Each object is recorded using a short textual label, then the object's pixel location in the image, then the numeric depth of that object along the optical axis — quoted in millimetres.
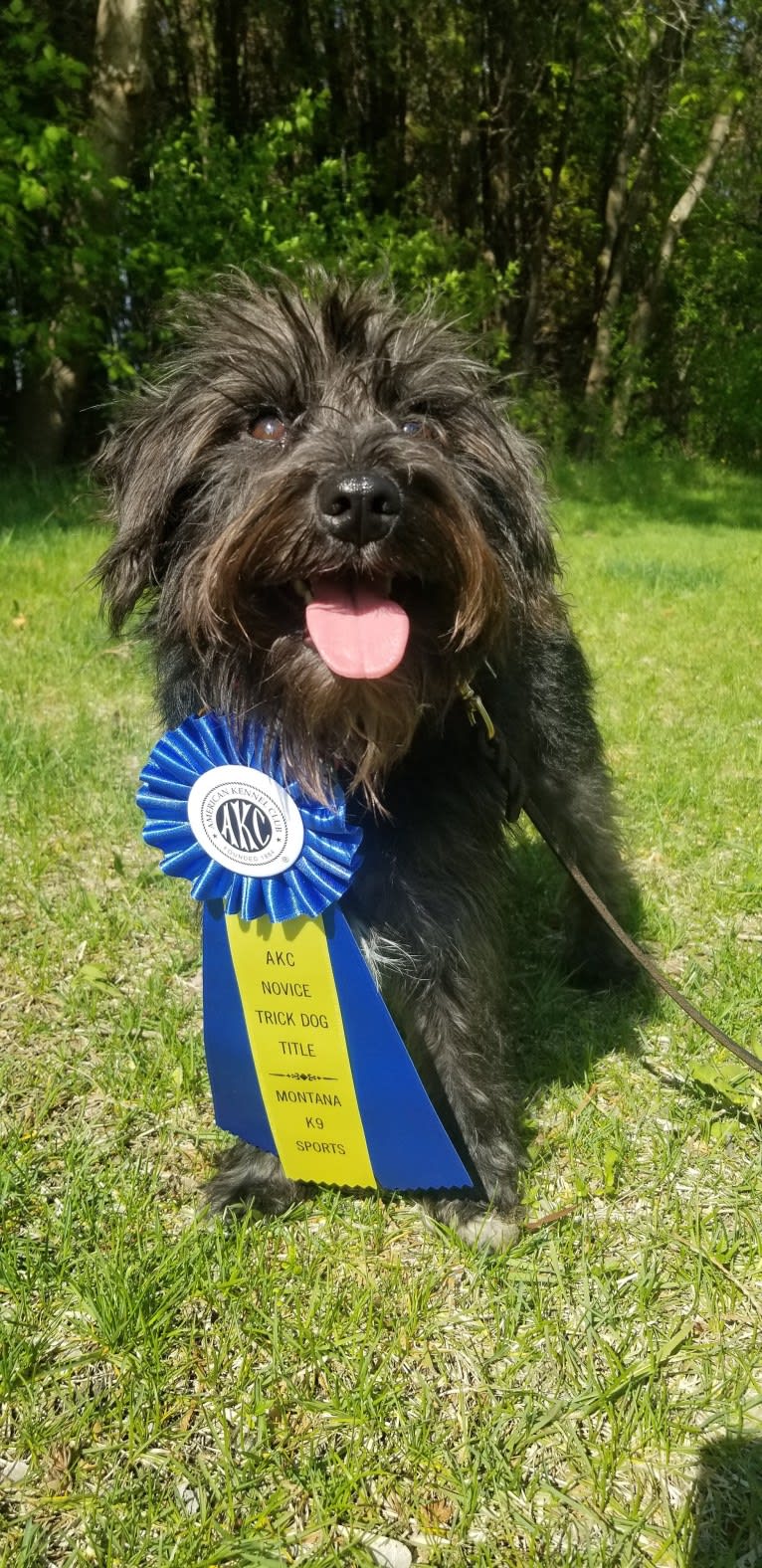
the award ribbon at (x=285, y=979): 378
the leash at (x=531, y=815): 396
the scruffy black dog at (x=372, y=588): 338
